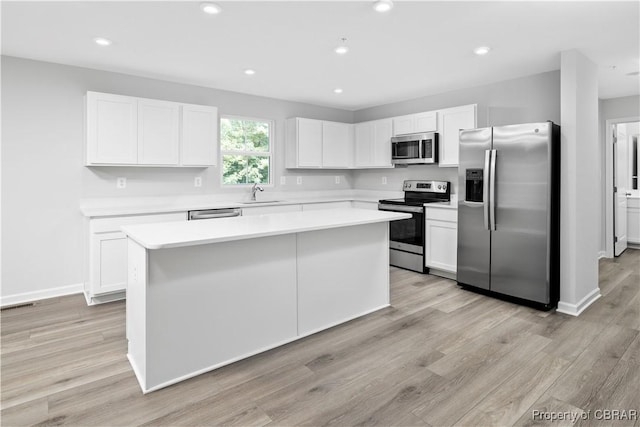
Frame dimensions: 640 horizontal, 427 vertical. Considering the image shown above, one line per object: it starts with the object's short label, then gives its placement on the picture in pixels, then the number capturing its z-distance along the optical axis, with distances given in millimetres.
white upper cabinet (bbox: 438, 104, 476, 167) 4407
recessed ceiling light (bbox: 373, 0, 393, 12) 2422
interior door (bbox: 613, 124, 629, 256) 5633
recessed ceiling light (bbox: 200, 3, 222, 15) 2469
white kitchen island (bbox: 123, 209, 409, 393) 2121
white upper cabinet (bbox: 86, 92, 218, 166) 3691
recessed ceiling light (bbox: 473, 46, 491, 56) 3287
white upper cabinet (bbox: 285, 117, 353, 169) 5402
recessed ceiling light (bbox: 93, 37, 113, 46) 3068
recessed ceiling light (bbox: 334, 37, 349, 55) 3121
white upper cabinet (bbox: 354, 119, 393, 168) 5438
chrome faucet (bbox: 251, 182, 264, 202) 5047
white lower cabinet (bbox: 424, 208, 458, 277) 4285
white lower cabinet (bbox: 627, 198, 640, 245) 6301
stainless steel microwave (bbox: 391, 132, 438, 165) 4734
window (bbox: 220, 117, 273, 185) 4973
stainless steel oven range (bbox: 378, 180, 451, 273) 4668
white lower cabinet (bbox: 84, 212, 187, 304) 3484
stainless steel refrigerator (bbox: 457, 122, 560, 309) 3299
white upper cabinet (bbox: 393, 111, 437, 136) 4797
